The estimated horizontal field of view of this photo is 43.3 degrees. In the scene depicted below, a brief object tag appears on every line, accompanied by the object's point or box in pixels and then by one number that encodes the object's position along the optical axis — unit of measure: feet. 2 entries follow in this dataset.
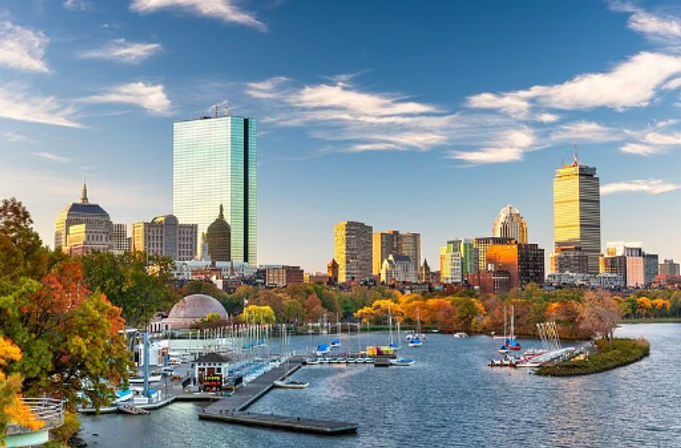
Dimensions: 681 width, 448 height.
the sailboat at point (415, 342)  560.12
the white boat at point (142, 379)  326.44
